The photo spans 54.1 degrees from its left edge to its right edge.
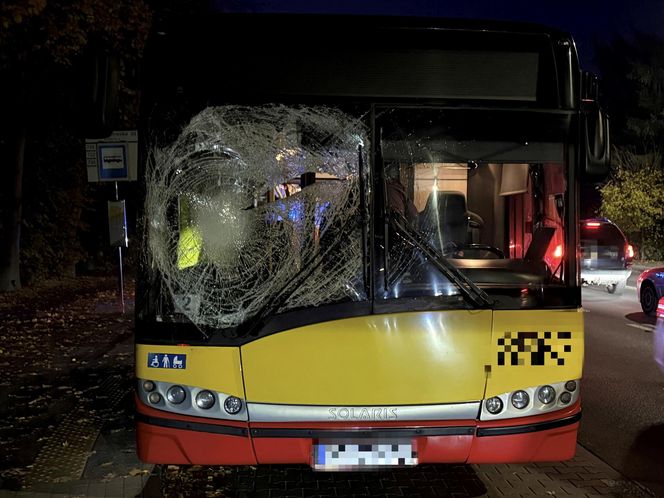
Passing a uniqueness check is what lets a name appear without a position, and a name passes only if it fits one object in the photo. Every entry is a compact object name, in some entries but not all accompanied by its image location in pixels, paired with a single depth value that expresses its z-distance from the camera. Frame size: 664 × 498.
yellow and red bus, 3.57
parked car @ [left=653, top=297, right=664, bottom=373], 6.41
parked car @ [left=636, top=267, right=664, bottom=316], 11.89
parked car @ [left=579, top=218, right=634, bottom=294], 16.30
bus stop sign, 10.35
